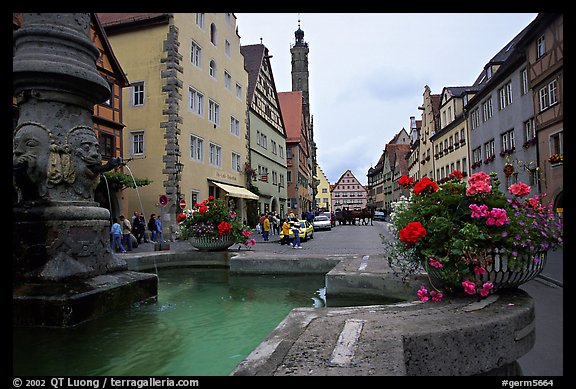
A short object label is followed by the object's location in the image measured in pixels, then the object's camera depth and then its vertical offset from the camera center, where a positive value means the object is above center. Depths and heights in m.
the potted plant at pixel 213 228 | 9.11 -0.23
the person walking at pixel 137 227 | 18.42 -0.32
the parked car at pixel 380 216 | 60.98 -0.45
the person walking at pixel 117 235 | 13.20 -0.48
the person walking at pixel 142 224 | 18.56 -0.19
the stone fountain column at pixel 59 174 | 4.17 +0.54
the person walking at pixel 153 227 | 19.12 -0.35
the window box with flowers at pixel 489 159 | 24.35 +3.20
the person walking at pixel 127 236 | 15.09 -0.60
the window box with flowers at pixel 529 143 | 18.56 +3.18
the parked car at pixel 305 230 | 22.07 -0.88
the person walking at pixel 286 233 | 18.55 -0.83
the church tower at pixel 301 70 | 72.62 +26.88
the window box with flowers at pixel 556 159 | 15.12 +1.90
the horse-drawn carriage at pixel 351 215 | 50.19 -0.13
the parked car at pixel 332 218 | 47.07 -0.43
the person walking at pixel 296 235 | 16.92 -0.83
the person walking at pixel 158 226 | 18.50 -0.30
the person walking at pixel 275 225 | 28.39 -0.65
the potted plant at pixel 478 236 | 3.27 -0.22
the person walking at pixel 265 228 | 22.23 -0.65
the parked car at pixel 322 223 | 36.75 -0.78
